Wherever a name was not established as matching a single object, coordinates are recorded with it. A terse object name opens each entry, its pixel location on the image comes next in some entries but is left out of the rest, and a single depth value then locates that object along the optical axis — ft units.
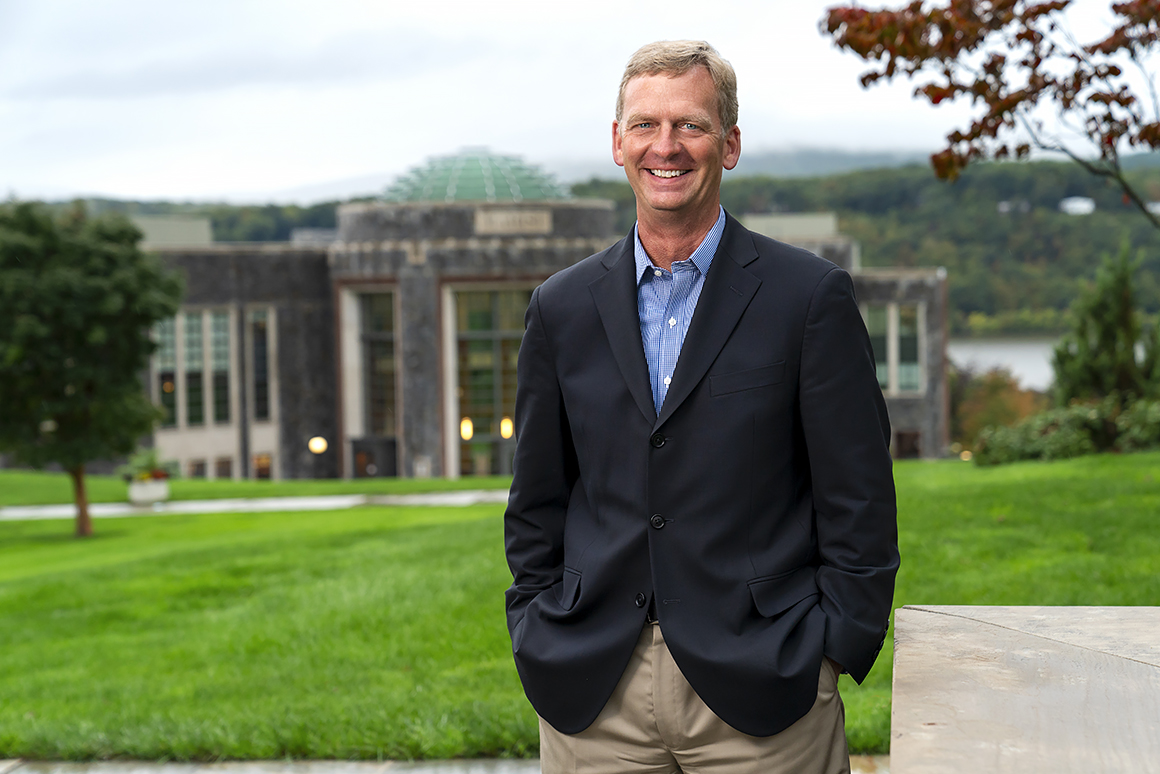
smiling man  6.73
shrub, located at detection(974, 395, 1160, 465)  47.55
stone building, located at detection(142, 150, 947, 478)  122.11
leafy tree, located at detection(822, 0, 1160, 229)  23.82
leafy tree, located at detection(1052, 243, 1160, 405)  63.87
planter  73.77
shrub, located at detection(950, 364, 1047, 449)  150.61
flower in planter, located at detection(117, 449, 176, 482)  74.54
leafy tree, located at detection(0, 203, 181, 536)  58.34
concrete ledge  5.43
